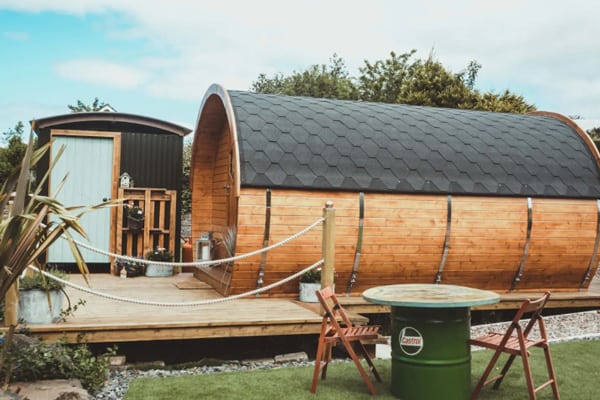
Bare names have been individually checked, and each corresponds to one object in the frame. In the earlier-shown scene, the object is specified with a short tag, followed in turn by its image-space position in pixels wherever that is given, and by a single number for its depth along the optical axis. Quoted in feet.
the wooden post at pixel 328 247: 22.49
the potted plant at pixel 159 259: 35.50
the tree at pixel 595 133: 70.93
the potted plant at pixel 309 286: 26.08
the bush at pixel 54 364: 15.85
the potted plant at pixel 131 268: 34.76
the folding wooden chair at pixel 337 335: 16.33
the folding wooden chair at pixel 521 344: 14.89
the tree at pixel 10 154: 76.41
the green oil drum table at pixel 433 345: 15.38
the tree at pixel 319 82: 134.09
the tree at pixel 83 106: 124.36
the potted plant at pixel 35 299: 19.28
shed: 36.14
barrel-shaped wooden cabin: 26.48
